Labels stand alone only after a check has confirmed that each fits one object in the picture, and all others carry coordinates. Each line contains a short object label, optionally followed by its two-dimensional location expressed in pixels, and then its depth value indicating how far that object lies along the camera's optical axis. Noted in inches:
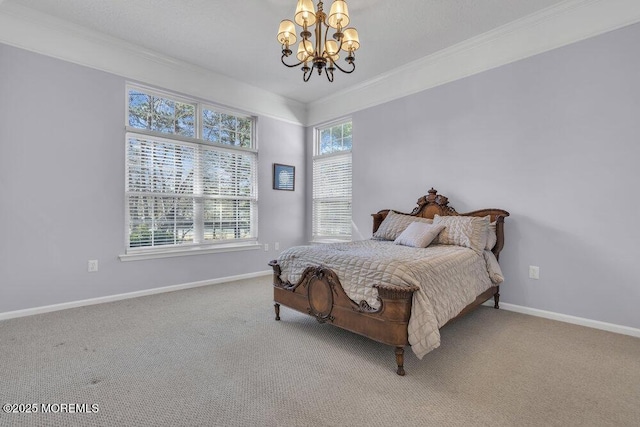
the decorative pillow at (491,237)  119.5
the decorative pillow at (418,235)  118.3
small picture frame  193.9
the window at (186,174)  142.2
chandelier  84.2
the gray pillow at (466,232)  114.8
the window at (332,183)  191.2
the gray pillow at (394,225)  139.7
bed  74.9
